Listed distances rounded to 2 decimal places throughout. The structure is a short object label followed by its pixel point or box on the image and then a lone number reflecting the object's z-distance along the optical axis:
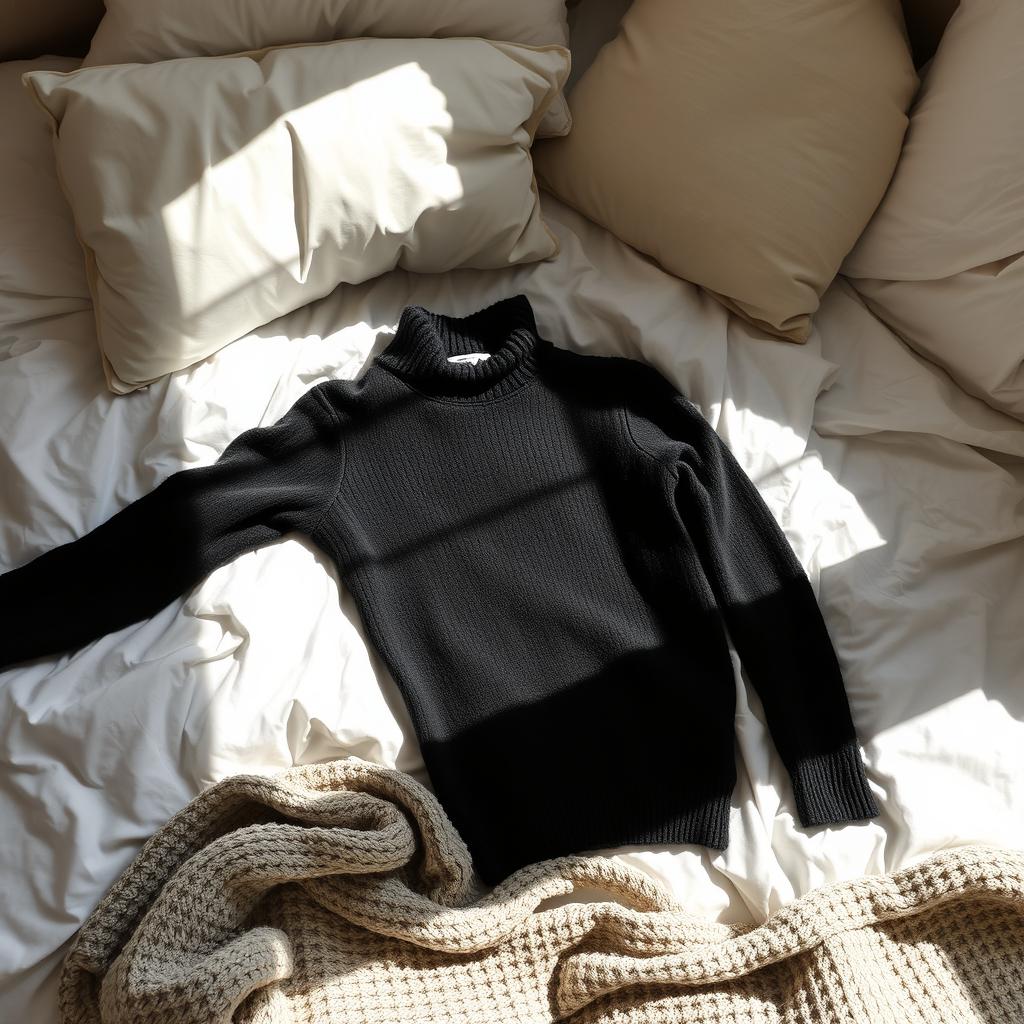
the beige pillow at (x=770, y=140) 1.43
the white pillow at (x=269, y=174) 1.32
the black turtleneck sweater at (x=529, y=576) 1.25
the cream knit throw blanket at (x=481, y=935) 1.12
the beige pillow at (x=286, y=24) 1.40
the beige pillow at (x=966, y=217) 1.33
